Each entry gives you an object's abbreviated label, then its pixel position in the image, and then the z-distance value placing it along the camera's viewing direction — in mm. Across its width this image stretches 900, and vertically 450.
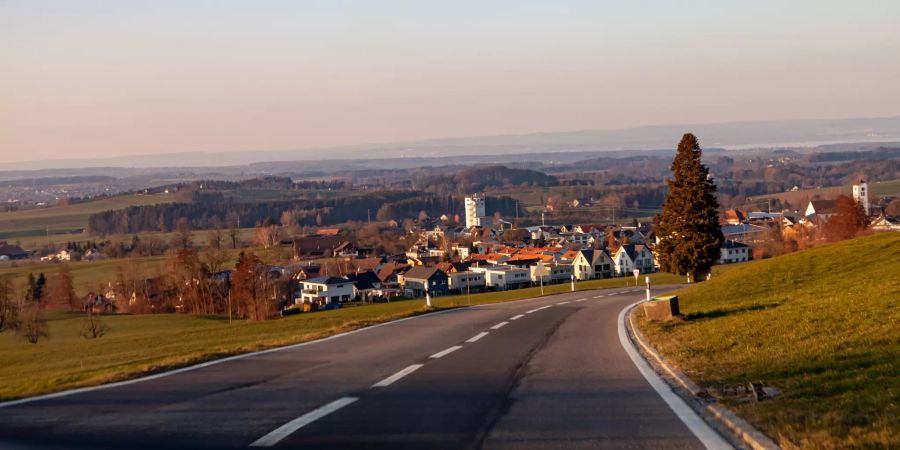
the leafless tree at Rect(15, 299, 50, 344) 48688
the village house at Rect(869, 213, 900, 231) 82681
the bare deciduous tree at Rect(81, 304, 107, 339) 49281
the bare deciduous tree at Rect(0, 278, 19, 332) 52225
